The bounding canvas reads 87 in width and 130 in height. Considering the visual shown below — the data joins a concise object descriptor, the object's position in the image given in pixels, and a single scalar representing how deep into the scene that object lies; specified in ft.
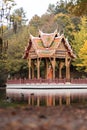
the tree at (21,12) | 345.92
